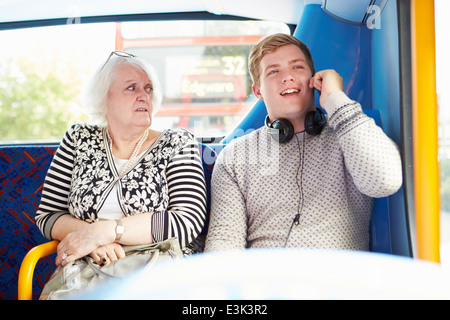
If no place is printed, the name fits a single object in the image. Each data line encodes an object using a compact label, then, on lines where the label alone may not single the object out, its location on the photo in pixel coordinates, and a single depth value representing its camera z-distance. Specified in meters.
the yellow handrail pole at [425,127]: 1.01
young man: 1.21
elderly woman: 1.29
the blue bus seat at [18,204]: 1.89
